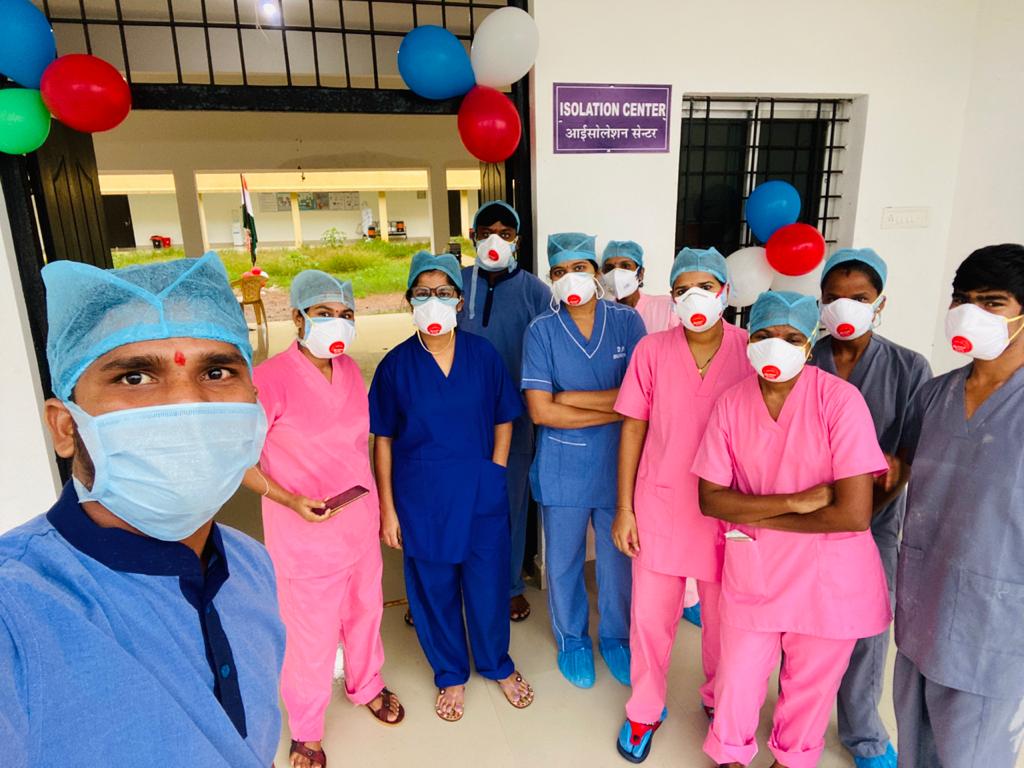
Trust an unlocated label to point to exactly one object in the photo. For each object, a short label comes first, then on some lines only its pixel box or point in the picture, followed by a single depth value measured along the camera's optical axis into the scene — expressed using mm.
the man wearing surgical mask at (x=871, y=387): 1795
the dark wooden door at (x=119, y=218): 14030
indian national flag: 5912
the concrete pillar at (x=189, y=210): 8242
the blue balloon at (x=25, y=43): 1911
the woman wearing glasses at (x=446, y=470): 2035
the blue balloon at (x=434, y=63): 2312
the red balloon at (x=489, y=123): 2383
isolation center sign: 2652
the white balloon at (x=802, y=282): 2838
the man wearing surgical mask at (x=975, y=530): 1358
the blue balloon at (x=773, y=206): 2771
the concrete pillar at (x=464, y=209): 15328
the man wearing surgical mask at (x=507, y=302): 2457
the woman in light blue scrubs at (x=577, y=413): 2158
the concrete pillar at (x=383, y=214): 15716
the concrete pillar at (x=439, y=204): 9469
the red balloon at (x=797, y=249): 2625
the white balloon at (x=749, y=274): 2809
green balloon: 1998
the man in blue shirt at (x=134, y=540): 660
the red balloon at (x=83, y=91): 1969
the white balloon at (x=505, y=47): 2273
